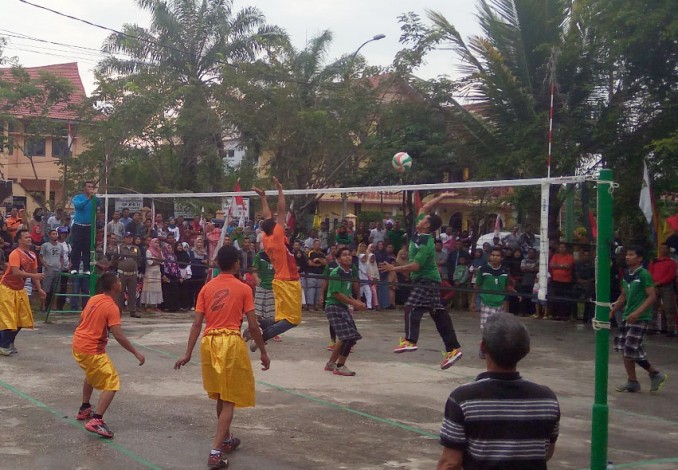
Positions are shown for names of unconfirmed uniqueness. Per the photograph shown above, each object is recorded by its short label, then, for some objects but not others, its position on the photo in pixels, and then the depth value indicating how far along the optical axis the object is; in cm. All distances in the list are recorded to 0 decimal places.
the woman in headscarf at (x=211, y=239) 2006
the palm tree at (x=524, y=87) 1952
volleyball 1510
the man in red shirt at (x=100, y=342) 813
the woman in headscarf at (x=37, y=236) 1922
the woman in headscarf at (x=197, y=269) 1967
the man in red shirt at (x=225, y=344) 718
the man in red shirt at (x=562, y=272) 1869
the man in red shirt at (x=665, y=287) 1633
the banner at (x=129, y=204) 2064
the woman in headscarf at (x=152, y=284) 1889
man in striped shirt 370
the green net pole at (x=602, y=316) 618
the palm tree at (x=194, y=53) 3022
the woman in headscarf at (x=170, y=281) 1917
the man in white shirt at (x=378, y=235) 2271
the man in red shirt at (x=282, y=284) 1072
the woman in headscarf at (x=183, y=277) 1941
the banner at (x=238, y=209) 1840
